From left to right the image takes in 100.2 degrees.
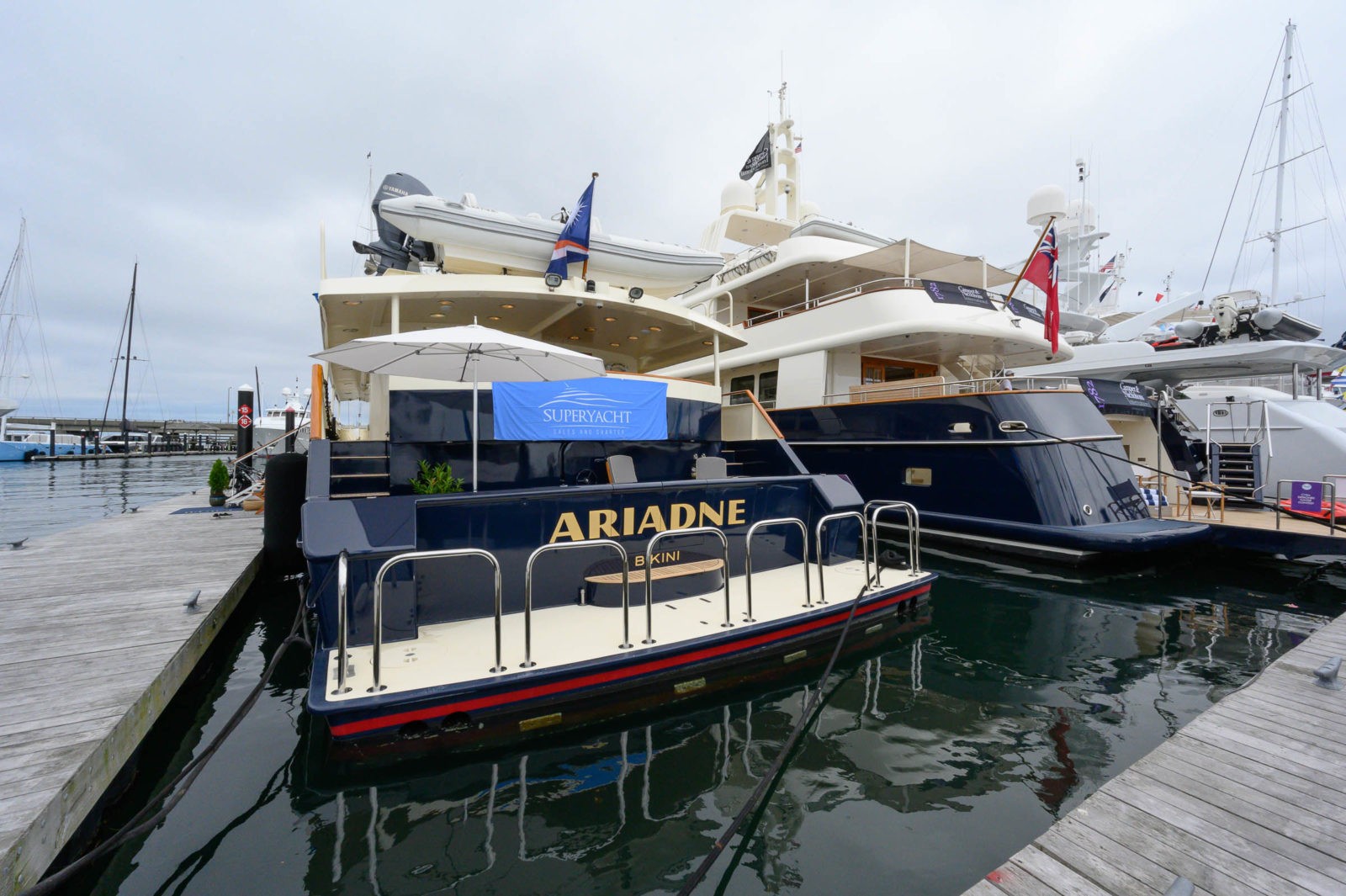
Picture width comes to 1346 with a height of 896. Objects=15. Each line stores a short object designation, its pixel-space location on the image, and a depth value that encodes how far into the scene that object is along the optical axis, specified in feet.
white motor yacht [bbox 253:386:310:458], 153.89
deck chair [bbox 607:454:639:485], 21.77
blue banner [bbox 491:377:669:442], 19.71
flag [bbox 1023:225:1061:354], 35.17
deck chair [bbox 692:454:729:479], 23.88
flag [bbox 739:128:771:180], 61.67
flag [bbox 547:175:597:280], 23.18
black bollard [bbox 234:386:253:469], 51.61
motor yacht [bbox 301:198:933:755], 11.89
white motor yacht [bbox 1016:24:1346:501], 38.34
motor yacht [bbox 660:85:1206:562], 29.09
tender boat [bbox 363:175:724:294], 22.68
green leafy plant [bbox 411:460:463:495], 17.93
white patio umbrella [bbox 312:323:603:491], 16.17
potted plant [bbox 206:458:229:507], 42.88
